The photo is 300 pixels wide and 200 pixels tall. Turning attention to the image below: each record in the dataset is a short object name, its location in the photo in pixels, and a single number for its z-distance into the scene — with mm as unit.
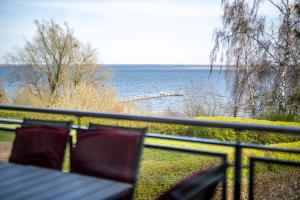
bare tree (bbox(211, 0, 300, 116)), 14055
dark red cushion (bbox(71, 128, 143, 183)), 2273
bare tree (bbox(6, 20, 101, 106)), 25172
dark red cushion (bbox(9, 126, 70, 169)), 2590
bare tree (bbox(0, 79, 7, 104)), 20789
